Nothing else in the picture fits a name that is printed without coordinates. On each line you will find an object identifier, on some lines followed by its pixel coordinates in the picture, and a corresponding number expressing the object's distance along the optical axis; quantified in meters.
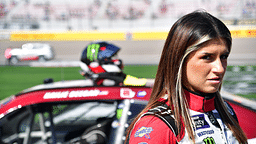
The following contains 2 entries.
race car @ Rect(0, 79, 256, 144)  4.41
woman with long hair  1.88
